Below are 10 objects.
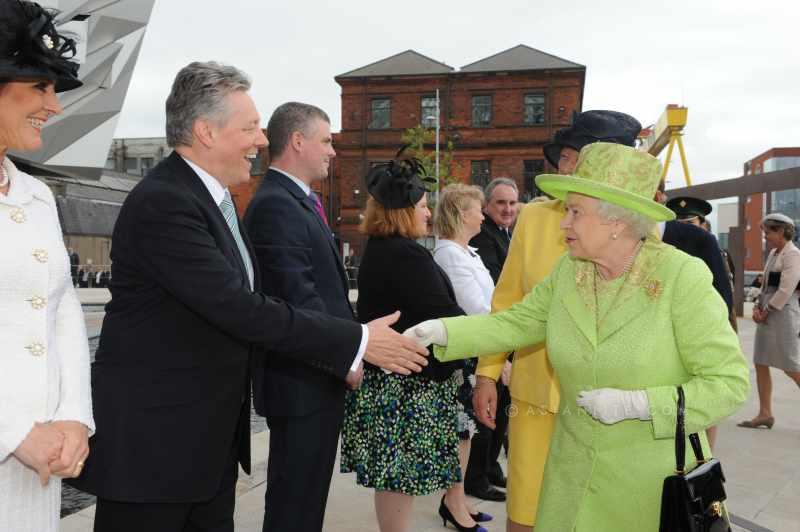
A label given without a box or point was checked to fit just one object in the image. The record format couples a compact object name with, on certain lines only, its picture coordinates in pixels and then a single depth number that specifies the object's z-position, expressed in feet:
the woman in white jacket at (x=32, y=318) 5.65
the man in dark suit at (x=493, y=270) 15.25
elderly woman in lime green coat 6.74
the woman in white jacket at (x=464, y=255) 14.15
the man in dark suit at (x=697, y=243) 12.23
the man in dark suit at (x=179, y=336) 6.69
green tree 107.37
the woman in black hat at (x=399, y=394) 11.04
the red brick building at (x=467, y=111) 131.64
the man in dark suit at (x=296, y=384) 9.12
